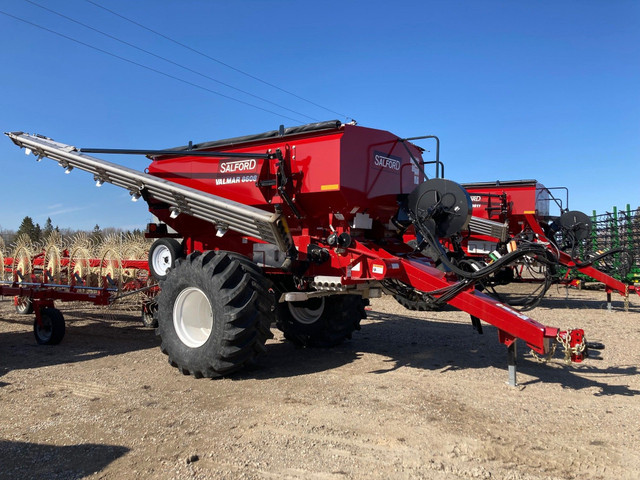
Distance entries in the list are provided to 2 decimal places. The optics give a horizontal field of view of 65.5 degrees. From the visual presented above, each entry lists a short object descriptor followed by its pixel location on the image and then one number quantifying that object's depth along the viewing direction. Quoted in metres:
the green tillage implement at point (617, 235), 14.26
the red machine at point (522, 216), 12.13
